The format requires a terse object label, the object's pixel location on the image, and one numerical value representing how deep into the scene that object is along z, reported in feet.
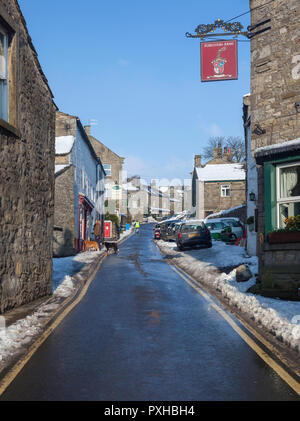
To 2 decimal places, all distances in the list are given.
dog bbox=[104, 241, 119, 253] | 97.30
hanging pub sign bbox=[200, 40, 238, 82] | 47.16
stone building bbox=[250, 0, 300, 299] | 37.58
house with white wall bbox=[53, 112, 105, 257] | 90.63
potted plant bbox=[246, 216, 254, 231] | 68.64
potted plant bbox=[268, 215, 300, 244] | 37.14
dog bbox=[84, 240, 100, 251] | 102.74
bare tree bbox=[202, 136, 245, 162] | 244.42
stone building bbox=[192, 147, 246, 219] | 185.57
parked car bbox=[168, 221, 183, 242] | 131.98
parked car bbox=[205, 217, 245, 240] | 116.37
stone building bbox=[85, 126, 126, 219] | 223.30
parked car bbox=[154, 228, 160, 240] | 160.86
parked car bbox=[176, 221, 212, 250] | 90.63
